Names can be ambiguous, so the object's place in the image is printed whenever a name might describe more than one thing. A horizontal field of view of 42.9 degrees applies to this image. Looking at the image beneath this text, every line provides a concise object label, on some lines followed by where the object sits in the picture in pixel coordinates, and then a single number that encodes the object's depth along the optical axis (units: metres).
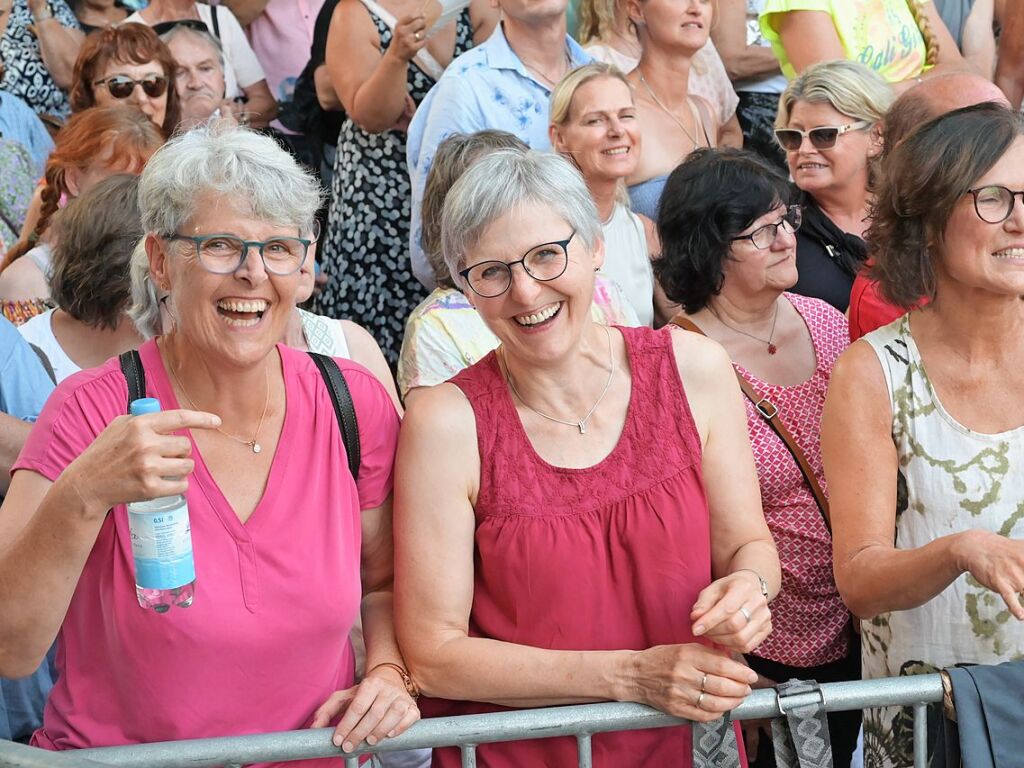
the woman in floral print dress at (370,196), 5.00
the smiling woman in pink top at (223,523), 2.32
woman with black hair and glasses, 3.45
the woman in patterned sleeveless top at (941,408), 2.66
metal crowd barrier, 2.21
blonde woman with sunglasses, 4.39
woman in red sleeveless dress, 2.48
